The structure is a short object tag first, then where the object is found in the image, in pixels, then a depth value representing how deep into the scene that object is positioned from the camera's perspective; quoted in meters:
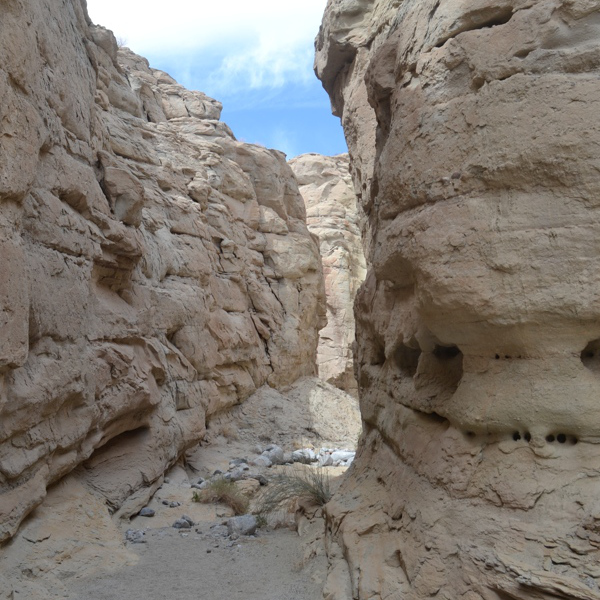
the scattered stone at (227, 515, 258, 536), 5.36
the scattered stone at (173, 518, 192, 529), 5.68
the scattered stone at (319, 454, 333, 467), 8.65
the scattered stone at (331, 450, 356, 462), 8.97
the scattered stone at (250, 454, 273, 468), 8.63
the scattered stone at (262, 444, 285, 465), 8.98
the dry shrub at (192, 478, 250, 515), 6.19
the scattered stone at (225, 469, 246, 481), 7.42
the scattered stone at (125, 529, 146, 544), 5.22
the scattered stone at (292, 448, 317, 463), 9.03
